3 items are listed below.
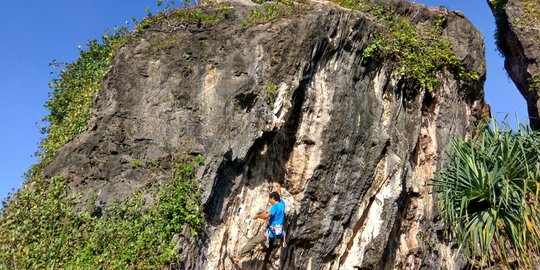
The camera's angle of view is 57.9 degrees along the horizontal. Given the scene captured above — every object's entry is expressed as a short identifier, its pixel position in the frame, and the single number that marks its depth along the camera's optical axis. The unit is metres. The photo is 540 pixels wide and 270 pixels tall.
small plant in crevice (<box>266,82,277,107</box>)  10.11
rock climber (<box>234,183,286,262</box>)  9.48
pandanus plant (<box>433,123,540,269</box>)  10.62
